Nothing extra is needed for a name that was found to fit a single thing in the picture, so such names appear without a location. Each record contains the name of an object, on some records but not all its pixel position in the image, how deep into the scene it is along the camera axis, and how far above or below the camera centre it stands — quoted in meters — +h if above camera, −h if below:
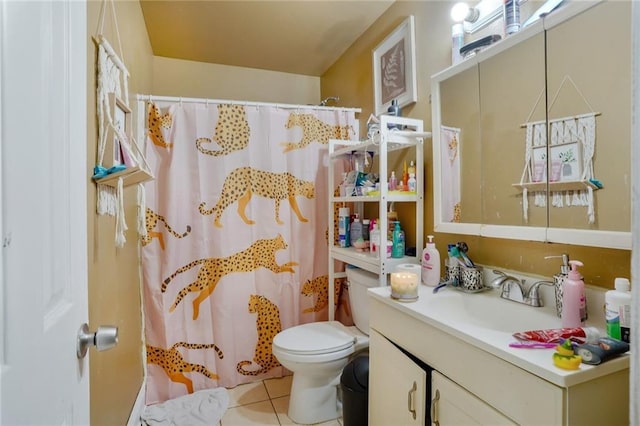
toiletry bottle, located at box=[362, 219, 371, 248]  2.06 -0.12
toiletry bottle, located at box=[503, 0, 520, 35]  1.24 +0.71
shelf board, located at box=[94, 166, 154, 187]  1.11 +0.13
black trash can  1.56 -0.85
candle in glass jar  1.25 -0.29
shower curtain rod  2.02 +0.70
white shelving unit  1.68 +0.10
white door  0.41 +0.00
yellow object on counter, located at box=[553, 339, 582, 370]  0.73 -0.33
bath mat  1.85 -1.13
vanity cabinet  0.74 -0.44
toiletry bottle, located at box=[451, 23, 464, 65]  1.49 +0.75
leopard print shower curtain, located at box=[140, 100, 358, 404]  2.07 -0.16
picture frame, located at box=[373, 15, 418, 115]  1.85 +0.84
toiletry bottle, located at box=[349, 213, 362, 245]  2.08 -0.13
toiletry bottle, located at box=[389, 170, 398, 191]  1.82 +0.14
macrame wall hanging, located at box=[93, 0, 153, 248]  1.13 +0.27
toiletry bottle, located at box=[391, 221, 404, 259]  1.76 -0.18
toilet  1.72 -0.73
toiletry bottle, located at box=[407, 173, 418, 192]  1.77 +0.14
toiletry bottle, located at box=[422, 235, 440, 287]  1.47 -0.25
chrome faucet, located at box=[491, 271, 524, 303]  1.23 -0.29
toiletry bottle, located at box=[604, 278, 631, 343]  0.85 -0.26
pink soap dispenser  0.98 -0.27
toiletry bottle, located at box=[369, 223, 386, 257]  1.79 -0.16
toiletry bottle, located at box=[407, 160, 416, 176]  1.77 +0.21
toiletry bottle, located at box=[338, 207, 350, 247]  2.16 -0.10
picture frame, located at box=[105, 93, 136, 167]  1.25 +0.27
